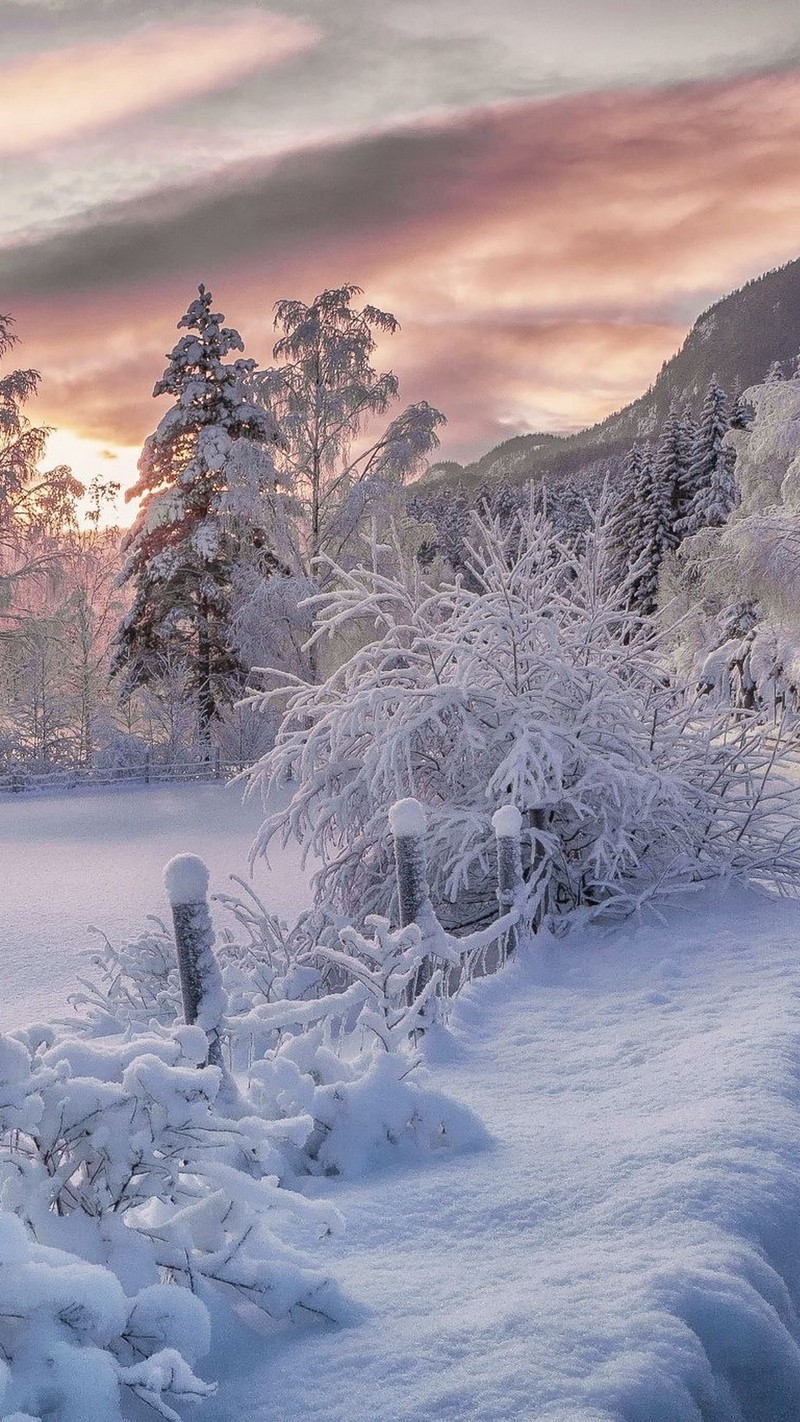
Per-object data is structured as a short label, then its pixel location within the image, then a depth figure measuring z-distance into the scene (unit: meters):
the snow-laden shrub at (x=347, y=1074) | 3.04
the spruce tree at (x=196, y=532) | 20.75
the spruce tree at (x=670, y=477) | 36.66
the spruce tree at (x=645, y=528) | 35.75
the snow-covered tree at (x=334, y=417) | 19.92
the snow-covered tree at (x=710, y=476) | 33.56
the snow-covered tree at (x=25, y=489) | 21.41
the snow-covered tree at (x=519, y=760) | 6.54
